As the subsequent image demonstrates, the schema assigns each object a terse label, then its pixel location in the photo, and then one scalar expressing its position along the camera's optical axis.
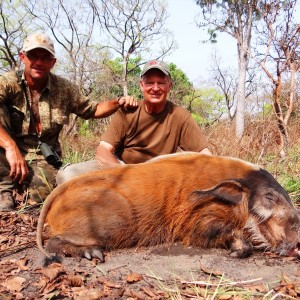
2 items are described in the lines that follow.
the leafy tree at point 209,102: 39.03
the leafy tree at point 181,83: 31.90
